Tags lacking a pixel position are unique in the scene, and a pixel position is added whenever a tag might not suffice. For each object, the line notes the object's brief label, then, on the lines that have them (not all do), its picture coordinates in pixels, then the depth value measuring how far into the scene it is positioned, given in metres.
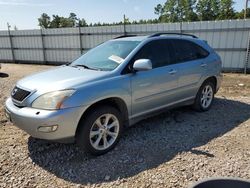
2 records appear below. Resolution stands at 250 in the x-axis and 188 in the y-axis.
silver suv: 2.58
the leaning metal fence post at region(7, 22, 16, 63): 12.82
